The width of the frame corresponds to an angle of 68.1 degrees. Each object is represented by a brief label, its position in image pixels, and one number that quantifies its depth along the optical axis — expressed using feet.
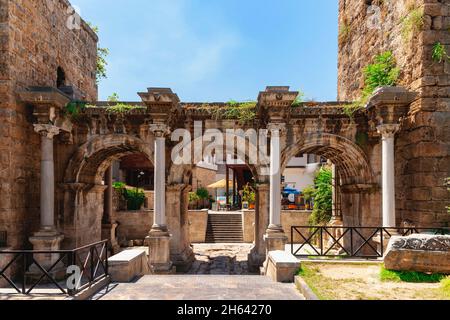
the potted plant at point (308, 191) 57.98
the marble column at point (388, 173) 30.04
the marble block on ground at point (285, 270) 22.74
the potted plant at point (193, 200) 74.43
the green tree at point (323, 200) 49.76
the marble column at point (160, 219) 31.99
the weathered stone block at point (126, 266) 23.00
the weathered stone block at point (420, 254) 20.61
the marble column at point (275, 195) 31.32
